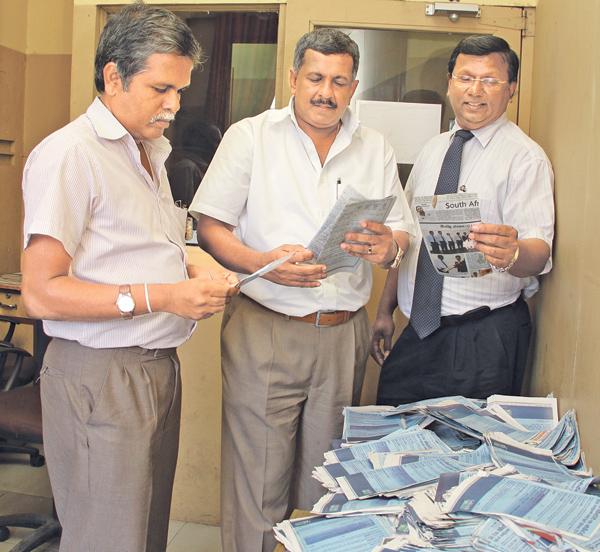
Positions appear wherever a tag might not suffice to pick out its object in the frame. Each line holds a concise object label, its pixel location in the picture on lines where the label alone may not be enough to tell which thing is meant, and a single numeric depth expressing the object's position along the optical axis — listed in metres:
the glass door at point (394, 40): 3.18
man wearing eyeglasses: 2.21
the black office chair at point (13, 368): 3.11
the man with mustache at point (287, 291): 2.19
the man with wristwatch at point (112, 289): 1.62
